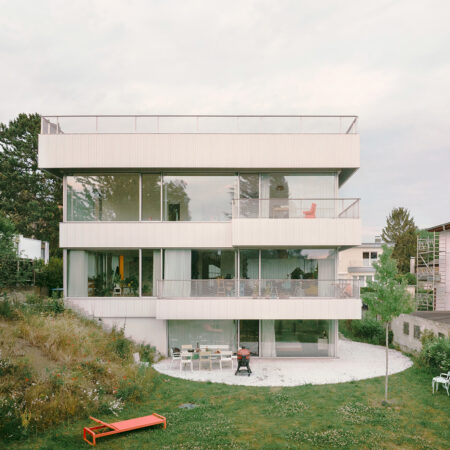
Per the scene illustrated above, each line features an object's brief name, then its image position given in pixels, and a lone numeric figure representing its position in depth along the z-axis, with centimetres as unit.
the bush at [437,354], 1259
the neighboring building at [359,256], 4909
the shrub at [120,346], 1373
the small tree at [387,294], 1066
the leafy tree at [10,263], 1670
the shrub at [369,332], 1972
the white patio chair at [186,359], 1423
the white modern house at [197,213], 1650
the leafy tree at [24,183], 3425
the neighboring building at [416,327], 1492
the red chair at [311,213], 1633
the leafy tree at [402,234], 5075
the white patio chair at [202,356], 1445
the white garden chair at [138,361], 1310
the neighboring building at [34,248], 2589
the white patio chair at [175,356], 1523
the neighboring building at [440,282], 2708
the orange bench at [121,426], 776
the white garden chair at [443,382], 1098
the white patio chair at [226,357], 1452
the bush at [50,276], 2062
